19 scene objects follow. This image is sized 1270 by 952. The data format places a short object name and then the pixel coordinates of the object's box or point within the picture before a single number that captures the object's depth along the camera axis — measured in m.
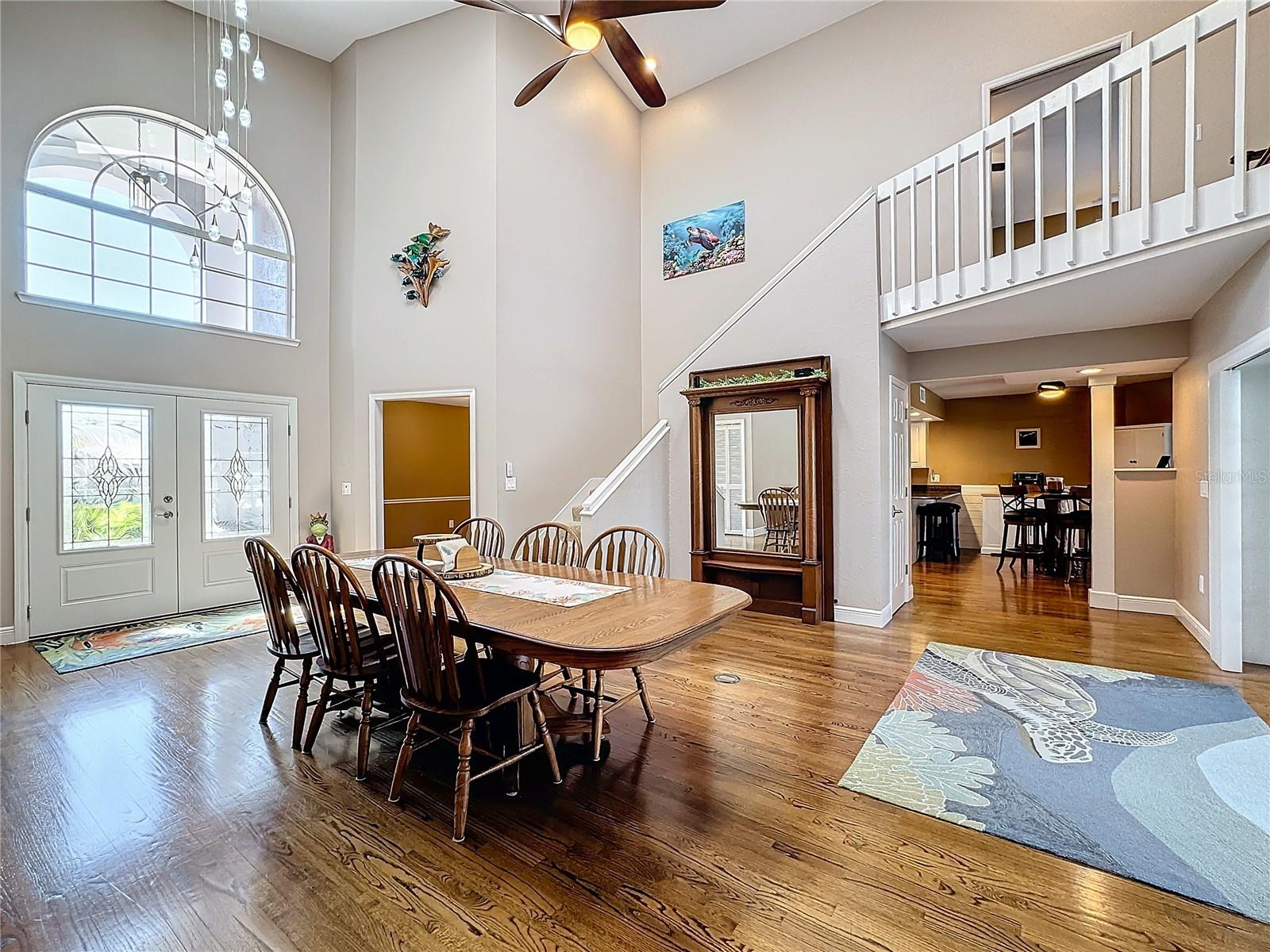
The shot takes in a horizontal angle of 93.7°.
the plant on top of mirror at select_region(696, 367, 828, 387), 4.86
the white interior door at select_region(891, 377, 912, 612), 5.08
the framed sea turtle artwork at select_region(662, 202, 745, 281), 6.76
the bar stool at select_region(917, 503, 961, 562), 8.51
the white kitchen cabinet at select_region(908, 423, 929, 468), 9.37
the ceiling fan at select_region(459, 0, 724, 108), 2.79
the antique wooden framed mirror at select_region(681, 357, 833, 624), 4.89
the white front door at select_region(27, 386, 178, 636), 4.59
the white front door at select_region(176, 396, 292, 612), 5.36
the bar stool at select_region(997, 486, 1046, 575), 7.15
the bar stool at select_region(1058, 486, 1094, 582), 6.47
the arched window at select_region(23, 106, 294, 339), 4.74
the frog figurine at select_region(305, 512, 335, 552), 5.89
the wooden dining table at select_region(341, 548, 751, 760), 1.87
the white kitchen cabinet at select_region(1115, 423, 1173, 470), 5.42
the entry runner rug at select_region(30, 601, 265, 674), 4.10
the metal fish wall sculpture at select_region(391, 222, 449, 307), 5.65
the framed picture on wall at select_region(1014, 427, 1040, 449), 8.80
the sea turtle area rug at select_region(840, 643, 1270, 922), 1.94
